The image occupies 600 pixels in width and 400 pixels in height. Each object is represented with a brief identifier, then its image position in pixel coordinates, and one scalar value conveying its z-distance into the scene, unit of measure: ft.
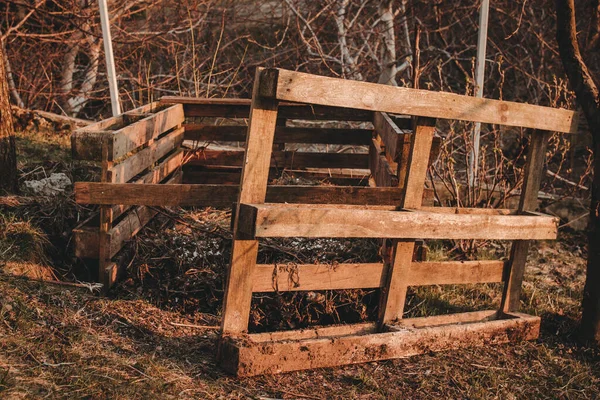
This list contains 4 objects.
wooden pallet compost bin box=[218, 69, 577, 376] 12.16
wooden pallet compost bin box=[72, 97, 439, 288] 15.06
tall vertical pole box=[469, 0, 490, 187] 21.33
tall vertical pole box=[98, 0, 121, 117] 23.34
